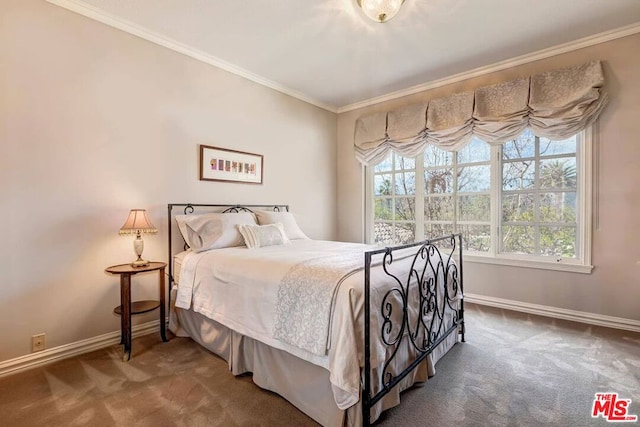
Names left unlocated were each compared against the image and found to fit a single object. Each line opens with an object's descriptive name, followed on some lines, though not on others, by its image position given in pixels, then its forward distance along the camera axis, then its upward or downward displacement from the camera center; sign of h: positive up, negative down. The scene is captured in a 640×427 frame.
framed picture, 3.18 +0.52
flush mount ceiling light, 2.18 +1.51
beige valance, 2.84 +1.10
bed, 1.46 -0.62
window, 3.06 +0.15
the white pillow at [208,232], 2.67 -0.19
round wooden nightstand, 2.26 -0.70
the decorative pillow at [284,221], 3.31 -0.11
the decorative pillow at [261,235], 2.75 -0.23
